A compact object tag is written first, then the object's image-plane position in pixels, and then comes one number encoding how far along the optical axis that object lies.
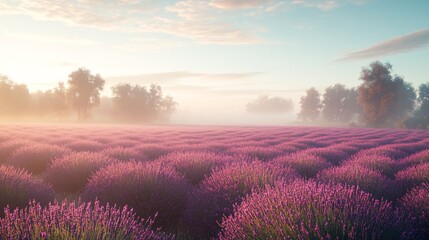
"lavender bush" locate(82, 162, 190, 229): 3.96
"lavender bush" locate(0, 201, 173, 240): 1.99
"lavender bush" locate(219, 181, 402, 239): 2.22
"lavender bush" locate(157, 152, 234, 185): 5.87
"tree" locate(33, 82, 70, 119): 65.12
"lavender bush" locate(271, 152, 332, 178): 6.43
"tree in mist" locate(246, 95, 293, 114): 162.00
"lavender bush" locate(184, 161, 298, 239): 3.55
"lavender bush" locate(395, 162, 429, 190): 5.10
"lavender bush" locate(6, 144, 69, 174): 7.55
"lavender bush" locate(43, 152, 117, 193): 5.76
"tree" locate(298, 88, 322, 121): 91.81
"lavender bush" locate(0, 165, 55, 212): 3.74
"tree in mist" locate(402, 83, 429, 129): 50.76
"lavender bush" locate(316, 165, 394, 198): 4.61
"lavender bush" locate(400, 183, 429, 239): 3.25
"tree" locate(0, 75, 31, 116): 61.97
